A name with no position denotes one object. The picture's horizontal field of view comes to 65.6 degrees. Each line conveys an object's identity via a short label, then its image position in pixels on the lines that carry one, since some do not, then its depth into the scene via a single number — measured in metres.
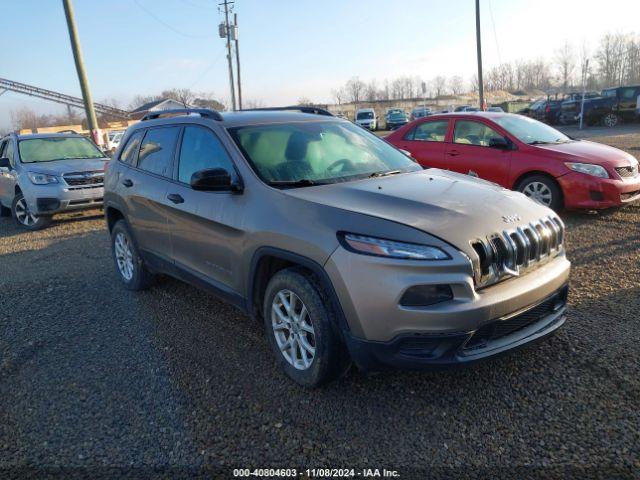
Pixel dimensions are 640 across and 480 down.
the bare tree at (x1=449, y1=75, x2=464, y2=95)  112.75
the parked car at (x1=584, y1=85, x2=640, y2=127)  25.23
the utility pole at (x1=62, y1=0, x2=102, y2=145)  13.96
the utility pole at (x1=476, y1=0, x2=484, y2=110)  24.89
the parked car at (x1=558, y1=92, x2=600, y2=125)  28.08
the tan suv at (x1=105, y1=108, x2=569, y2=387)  2.61
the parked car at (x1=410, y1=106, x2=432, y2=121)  41.53
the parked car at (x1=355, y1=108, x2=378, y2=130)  37.97
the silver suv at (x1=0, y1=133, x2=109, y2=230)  8.70
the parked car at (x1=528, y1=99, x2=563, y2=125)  30.00
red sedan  6.73
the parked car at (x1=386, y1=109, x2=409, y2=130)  39.07
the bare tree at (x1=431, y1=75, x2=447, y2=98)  113.43
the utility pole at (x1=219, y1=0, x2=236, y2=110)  36.06
